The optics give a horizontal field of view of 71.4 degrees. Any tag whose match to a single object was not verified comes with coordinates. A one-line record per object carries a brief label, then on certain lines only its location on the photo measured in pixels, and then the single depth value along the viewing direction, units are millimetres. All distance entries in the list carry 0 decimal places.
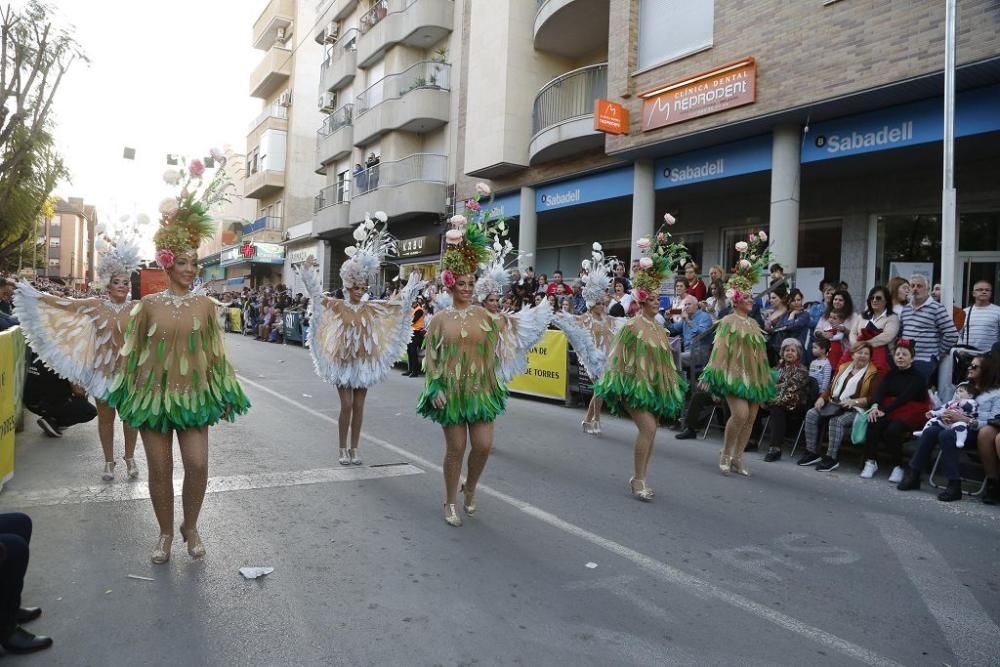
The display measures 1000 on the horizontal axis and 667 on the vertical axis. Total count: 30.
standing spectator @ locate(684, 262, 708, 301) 11475
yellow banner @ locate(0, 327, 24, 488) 5765
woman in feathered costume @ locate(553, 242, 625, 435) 8016
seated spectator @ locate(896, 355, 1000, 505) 6371
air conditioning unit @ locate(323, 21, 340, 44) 34062
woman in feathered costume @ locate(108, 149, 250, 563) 4207
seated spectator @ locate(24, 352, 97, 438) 7695
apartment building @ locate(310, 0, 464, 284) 24672
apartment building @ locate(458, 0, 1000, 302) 10836
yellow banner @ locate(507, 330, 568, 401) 12250
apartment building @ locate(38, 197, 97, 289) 84750
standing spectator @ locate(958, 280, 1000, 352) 7809
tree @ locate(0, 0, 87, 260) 13609
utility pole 7953
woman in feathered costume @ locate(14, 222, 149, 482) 5512
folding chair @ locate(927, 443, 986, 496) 6598
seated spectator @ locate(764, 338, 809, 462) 8203
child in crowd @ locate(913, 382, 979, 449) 6512
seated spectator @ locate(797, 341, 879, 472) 7660
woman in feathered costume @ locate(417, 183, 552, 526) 5121
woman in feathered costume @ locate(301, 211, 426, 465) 7027
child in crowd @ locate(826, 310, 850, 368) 8664
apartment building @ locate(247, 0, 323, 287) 40875
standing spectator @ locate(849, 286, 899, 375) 7988
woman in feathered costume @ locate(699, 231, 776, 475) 7172
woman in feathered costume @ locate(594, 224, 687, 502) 6066
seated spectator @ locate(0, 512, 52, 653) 2965
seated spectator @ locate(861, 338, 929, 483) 7199
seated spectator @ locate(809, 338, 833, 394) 8414
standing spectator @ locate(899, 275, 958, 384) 7816
